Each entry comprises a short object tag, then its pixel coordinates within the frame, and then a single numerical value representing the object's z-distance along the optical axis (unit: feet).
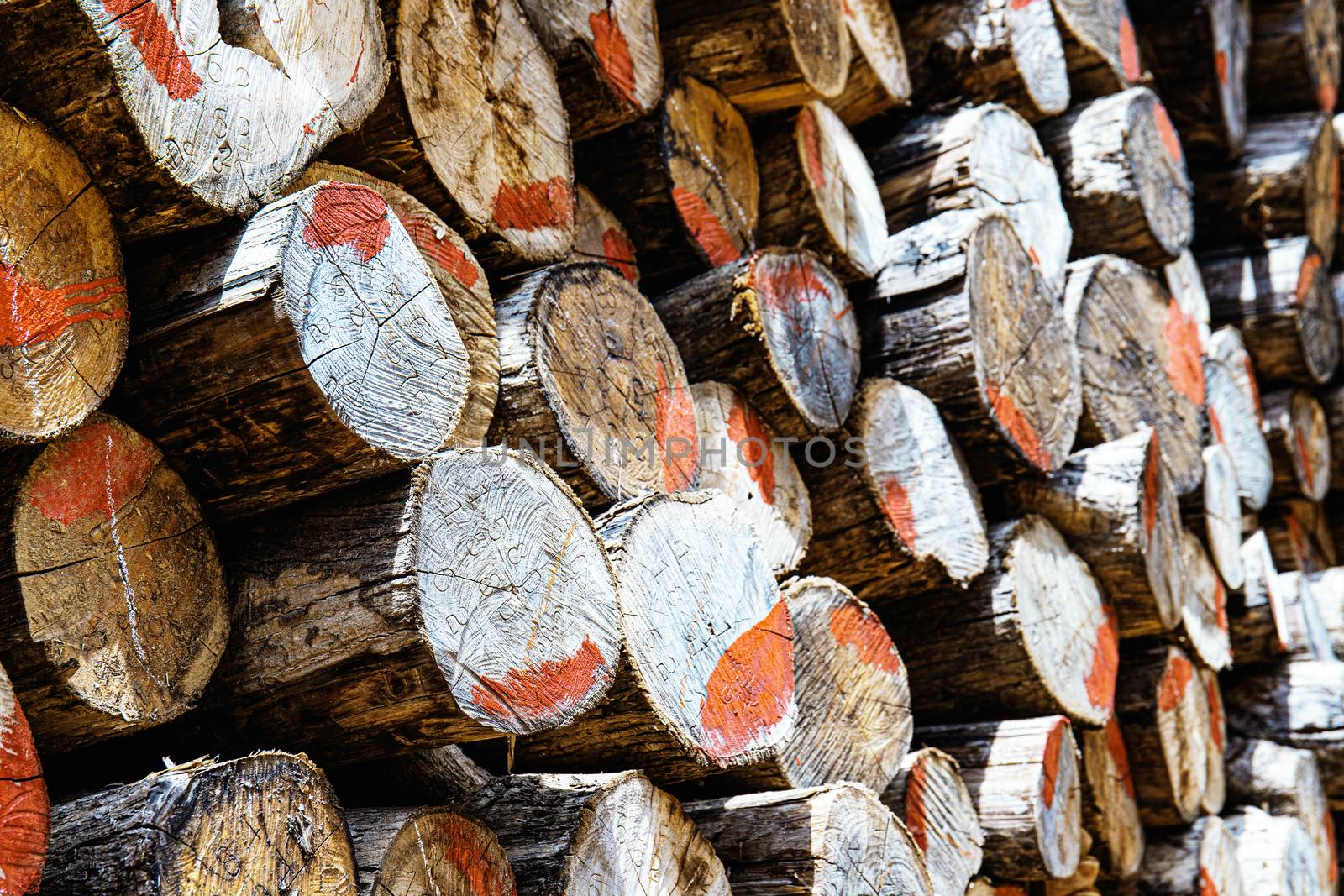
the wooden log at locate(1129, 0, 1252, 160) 13.21
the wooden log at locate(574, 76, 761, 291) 6.76
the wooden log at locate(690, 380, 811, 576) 6.50
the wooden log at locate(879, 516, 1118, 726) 7.80
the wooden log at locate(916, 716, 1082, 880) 7.38
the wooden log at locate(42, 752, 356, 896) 3.49
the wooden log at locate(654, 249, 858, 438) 6.61
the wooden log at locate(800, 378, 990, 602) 7.14
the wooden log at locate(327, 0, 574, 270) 5.16
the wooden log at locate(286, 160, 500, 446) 5.01
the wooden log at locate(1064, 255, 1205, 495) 9.90
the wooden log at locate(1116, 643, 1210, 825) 9.58
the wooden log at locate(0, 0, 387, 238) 3.74
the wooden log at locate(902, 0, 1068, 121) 9.59
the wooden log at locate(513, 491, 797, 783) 5.07
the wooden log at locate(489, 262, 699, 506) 5.26
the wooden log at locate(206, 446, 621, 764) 4.19
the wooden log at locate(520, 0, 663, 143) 6.15
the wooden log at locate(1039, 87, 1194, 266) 10.49
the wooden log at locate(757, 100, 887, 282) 7.68
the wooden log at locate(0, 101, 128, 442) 3.63
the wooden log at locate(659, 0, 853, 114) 7.20
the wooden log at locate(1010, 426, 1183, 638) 8.72
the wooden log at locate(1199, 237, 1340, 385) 13.92
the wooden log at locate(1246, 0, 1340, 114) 15.19
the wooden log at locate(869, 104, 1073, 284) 8.66
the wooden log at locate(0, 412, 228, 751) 3.70
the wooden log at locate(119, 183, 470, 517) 4.10
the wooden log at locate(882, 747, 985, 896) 6.78
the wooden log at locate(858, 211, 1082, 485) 7.77
